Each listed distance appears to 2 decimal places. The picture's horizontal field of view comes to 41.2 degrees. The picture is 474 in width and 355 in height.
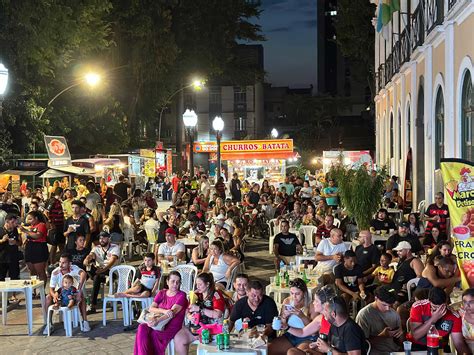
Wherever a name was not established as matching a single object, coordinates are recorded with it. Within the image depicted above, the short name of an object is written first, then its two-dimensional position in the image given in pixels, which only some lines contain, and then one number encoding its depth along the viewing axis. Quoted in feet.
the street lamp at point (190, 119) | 66.90
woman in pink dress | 23.71
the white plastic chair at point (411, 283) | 28.04
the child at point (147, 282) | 30.89
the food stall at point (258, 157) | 87.66
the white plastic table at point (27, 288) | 30.25
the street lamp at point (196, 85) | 117.76
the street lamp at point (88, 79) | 78.18
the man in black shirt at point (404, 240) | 35.58
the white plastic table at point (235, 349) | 20.82
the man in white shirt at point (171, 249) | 36.52
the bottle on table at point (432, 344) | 18.84
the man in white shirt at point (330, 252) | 33.68
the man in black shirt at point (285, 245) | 39.63
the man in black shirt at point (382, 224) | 44.11
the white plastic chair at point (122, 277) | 32.58
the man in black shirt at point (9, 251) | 36.40
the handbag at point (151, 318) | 23.86
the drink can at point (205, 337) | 21.71
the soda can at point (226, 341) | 21.12
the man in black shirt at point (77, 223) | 38.73
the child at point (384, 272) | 30.55
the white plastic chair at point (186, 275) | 33.60
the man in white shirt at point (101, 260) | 34.47
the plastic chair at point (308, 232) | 46.79
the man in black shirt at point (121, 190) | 63.05
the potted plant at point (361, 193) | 47.93
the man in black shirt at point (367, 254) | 33.42
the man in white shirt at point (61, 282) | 30.66
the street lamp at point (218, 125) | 66.03
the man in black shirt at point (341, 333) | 19.33
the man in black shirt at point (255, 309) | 23.71
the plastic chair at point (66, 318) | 29.81
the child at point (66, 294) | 30.22
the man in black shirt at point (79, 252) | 34.27
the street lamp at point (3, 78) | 35.27
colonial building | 40.93
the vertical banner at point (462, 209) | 23.61
